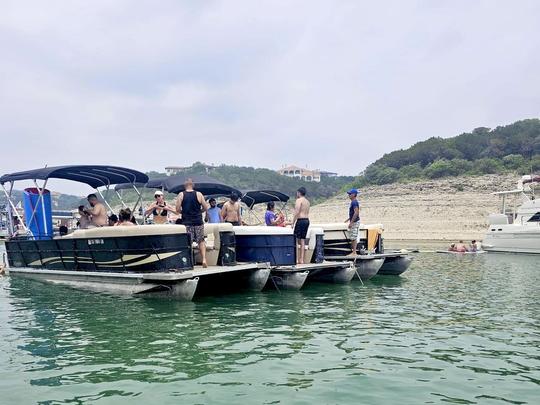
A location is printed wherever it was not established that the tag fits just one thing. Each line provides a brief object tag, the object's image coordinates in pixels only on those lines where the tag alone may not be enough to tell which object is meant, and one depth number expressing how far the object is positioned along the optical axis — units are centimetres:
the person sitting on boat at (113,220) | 1320
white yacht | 2661
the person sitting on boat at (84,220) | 1394
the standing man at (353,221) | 1402
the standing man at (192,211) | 1100
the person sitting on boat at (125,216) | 1206
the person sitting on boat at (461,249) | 2644
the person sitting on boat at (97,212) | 1311
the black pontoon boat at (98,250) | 1018
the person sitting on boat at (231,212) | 1434
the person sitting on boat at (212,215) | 1518
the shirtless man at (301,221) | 1244
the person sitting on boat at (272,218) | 1617
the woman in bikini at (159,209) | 1206
